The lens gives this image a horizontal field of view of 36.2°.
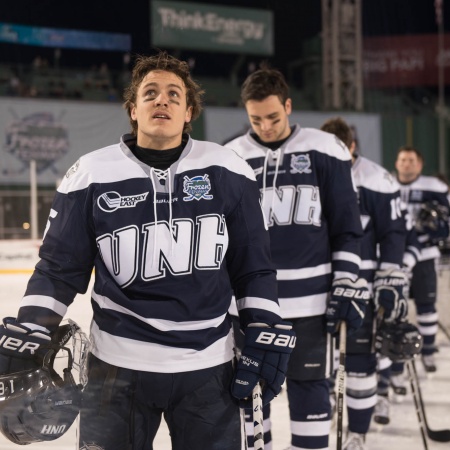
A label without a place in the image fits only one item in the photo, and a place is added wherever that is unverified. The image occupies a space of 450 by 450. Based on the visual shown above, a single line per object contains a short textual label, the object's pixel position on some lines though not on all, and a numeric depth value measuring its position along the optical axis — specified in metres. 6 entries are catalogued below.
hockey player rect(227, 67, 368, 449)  2.13
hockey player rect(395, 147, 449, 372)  4.17
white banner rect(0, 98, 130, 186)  10.65
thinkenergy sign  14.57
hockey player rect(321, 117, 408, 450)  2.68
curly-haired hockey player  1.36
